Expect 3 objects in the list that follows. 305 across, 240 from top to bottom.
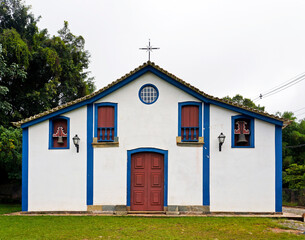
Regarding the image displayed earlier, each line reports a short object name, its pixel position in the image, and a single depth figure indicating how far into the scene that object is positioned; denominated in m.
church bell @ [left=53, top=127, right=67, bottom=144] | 11.19
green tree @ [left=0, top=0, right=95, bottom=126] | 16.33
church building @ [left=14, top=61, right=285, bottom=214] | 10.66
